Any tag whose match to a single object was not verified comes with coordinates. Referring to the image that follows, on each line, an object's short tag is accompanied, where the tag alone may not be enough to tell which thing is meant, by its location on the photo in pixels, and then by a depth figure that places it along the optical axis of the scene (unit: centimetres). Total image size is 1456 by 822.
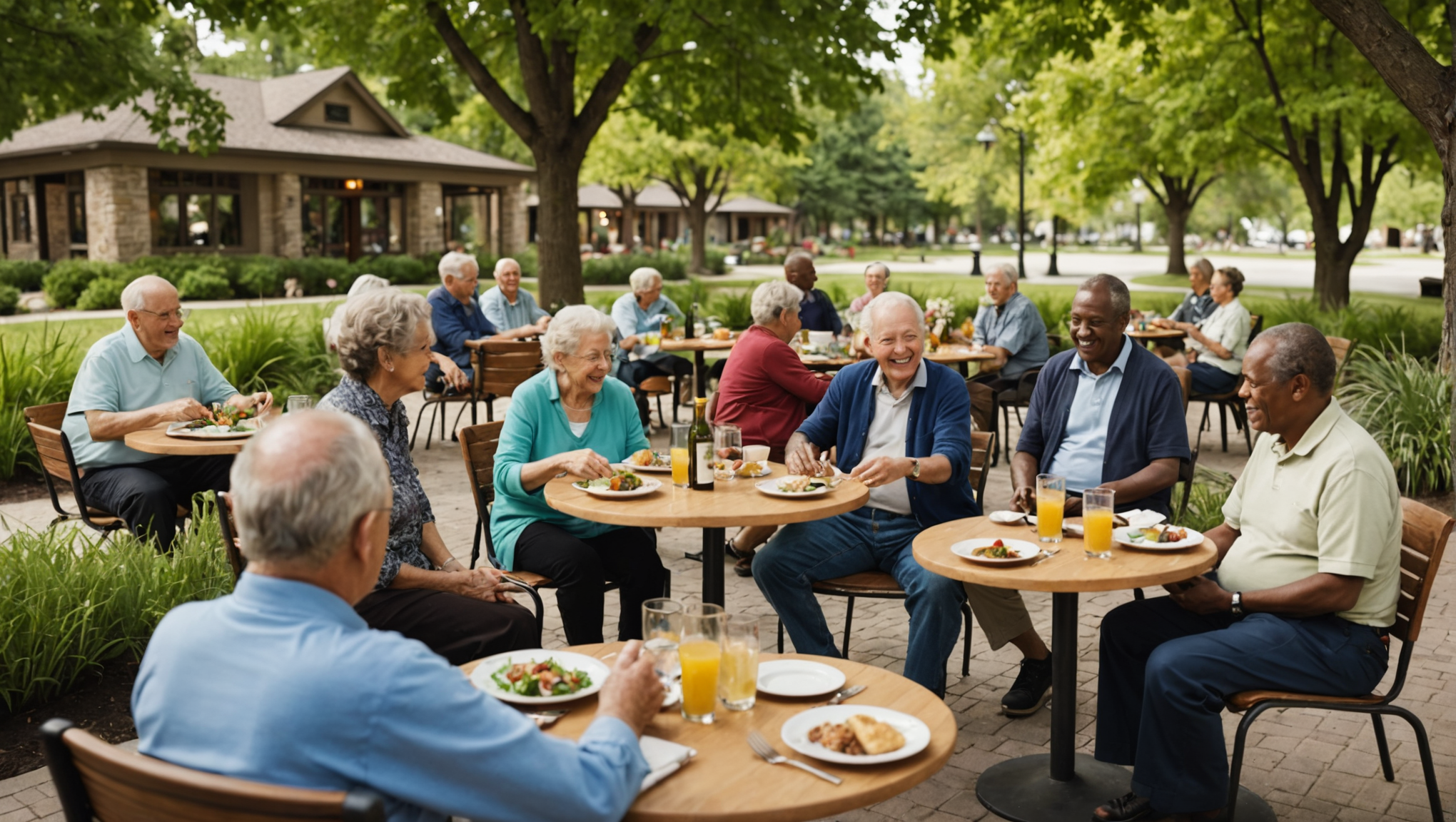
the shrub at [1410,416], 820
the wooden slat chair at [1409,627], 340
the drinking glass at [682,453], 446
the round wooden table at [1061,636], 336
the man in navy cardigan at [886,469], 464
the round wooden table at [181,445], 548
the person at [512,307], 1088
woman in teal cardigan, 466
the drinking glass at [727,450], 476
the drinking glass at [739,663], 244
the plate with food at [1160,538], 364
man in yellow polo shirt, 339
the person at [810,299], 1058
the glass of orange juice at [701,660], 240
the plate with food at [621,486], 430
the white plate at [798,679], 256
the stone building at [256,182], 2881
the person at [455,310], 1012
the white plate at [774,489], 427
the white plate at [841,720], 220
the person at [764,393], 656
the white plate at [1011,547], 351
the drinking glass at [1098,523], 355
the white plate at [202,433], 570
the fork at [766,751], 222
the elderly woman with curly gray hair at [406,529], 368
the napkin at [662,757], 214
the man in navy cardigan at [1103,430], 457
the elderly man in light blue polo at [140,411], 571
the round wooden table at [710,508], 398
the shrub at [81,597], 446
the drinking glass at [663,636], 248
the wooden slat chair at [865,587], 454
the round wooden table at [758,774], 204
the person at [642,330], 1071
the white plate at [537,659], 247
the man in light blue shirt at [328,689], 182
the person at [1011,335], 971
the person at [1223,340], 990
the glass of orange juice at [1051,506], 375
